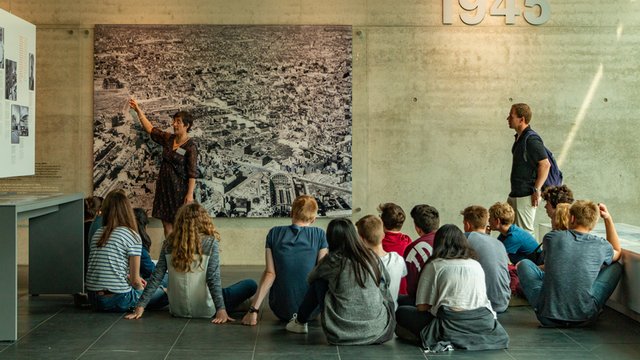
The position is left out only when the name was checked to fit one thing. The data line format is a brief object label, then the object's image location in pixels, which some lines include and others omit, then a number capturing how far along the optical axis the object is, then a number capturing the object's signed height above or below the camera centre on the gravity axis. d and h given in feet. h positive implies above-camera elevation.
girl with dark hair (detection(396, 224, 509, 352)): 17.74 -2.26
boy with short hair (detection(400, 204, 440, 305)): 20.04 -1.55
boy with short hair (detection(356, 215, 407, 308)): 19.20 -1.29
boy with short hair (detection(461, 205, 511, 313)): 21.12 -1.58
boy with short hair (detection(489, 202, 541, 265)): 23.34 -1.14
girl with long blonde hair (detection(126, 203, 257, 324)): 20.62 -1.84
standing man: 26.30 +0.69
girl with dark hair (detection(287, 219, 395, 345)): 17.87 -2.06
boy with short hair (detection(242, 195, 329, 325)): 20.40 -1.62
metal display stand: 23.91 -1.54
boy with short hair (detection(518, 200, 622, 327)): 19.97 -1.91
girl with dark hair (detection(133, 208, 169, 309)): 22.09 -2.02
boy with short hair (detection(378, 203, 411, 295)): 21.45 -0.99
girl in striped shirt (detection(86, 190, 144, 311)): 21.65 -1.71
